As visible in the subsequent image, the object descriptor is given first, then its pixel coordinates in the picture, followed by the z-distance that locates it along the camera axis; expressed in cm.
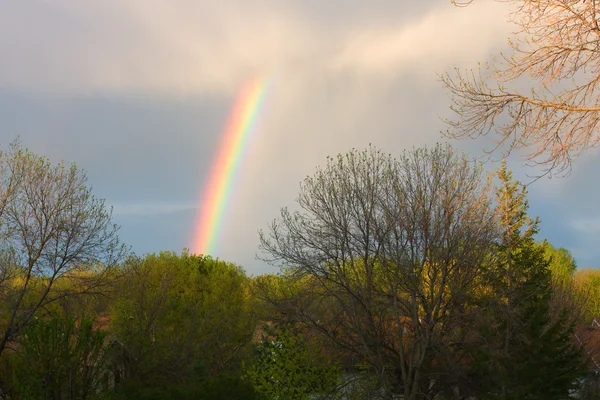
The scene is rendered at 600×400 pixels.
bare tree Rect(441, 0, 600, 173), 1138
